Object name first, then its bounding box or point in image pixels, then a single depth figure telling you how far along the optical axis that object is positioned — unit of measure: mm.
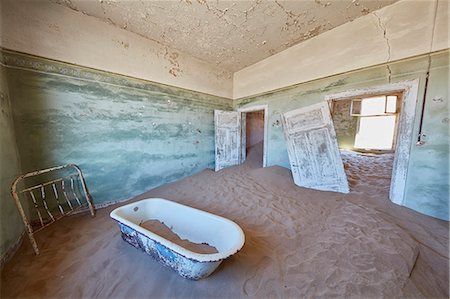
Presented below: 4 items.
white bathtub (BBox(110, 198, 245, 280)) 1165
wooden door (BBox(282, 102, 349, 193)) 2580
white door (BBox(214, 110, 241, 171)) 4125
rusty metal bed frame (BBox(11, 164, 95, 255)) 2084
